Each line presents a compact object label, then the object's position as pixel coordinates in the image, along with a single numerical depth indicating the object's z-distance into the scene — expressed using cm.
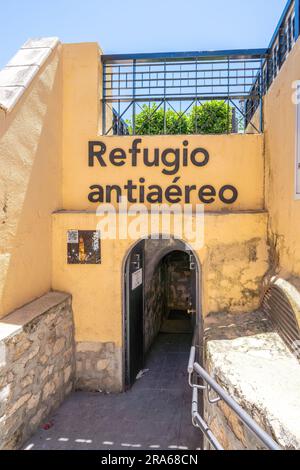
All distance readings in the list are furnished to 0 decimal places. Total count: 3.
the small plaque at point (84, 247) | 641
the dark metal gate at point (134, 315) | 658
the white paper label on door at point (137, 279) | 691
